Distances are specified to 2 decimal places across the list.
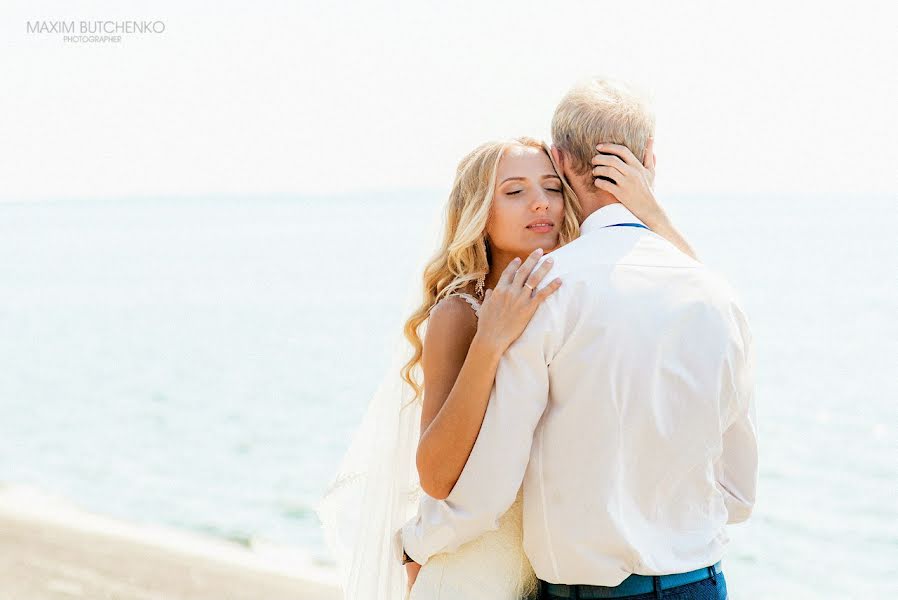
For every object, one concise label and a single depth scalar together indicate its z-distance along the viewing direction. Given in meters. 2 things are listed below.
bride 3.03
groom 2.95
